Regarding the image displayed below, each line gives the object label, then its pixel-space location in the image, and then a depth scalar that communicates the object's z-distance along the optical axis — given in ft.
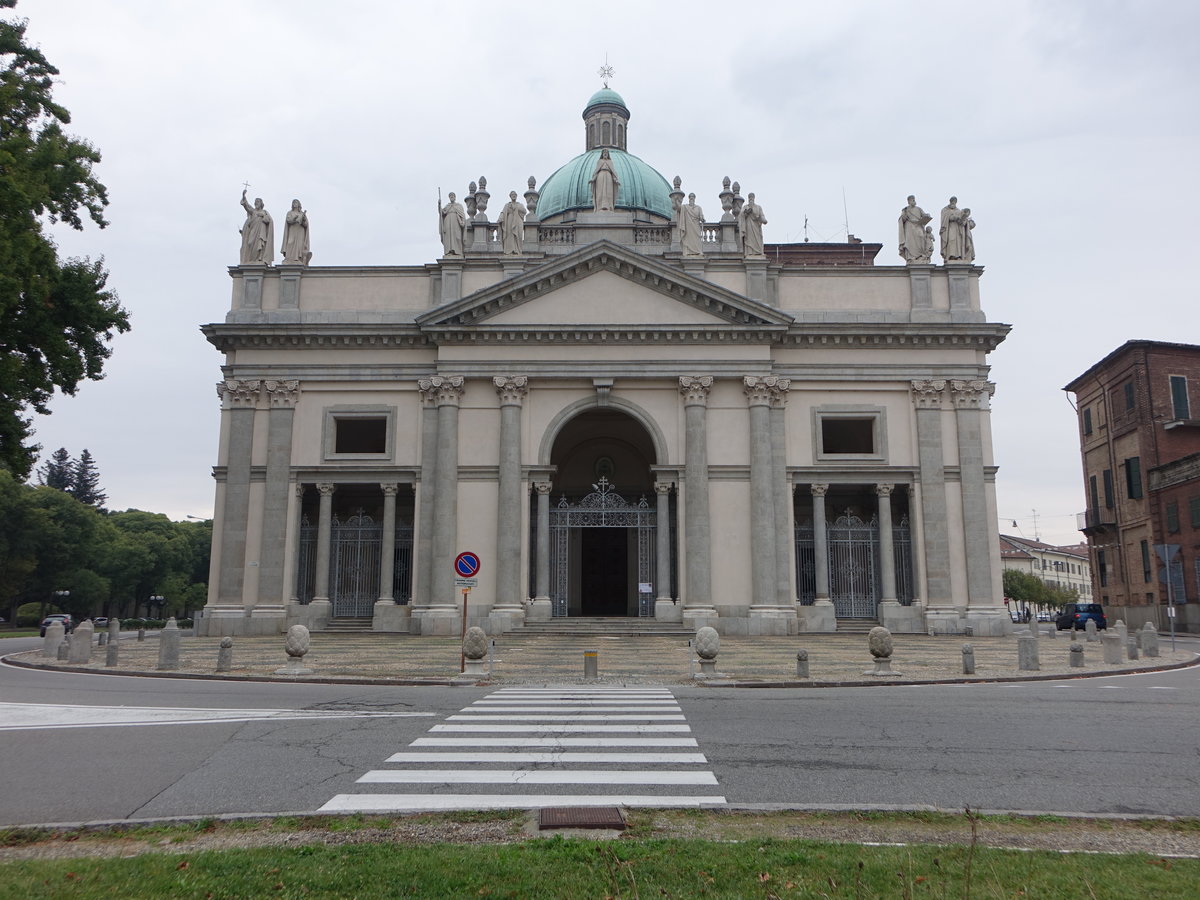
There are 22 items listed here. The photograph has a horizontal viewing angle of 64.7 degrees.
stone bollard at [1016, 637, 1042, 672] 66.03
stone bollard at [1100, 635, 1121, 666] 73.26
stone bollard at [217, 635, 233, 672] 63.98
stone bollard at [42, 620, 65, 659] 79.76
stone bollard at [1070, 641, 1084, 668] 67.40
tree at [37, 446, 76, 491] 302.27
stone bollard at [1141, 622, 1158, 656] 79.71
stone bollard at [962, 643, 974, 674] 62.13
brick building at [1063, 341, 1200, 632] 141.38
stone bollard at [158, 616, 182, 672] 67.97
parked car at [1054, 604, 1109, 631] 149.18
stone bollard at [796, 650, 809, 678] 59.82
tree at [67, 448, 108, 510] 303.89
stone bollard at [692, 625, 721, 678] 60.18
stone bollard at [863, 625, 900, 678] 61.00
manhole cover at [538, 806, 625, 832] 21.88
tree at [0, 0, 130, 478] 66.69
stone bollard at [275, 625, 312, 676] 63.21
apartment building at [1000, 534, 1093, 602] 371.15
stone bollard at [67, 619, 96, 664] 76.64
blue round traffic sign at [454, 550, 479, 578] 64.85
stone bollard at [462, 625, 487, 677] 62.90
